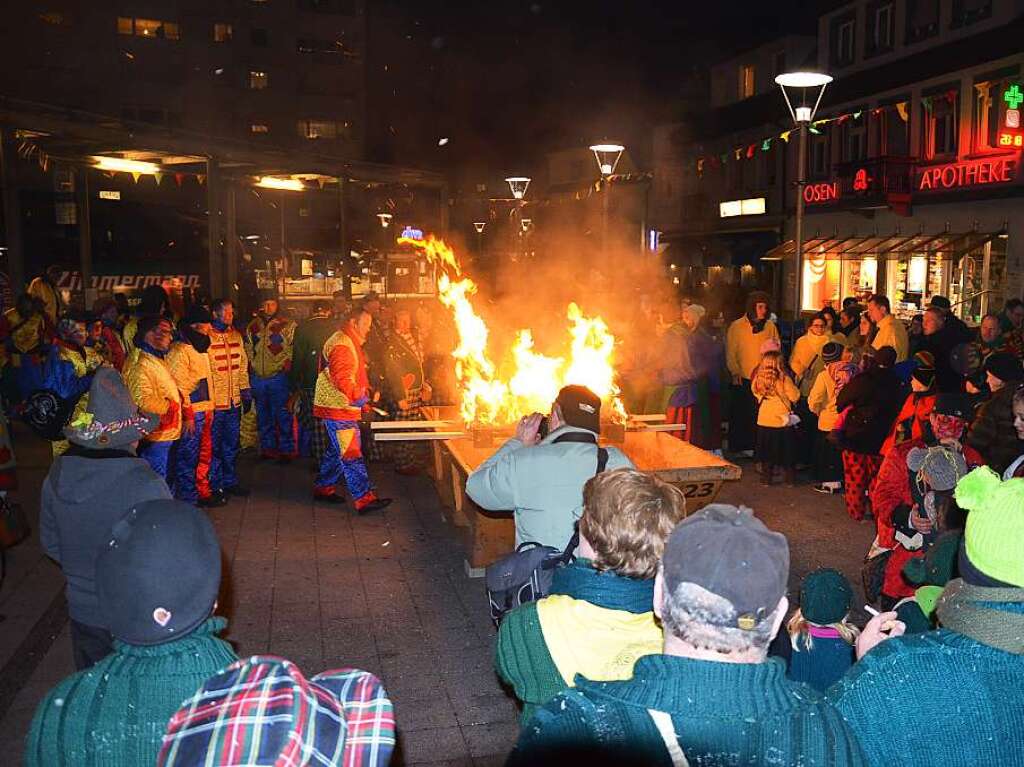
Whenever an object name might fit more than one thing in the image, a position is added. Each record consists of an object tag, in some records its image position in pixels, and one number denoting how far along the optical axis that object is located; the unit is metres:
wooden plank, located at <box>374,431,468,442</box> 7.52
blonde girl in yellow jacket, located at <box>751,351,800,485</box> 9.24
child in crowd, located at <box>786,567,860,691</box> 3.39
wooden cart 6.47
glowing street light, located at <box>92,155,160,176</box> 13.84
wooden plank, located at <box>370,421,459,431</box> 7.95
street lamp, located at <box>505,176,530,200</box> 17.73
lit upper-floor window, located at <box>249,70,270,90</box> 44.44
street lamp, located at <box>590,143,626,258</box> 15.16
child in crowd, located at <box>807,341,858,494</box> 8.73
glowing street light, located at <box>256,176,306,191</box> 17.09
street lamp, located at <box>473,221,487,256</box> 35.97
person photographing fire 4.04
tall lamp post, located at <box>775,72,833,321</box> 11.20
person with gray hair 1.69
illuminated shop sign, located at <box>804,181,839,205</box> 24.64
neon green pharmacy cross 18.31
